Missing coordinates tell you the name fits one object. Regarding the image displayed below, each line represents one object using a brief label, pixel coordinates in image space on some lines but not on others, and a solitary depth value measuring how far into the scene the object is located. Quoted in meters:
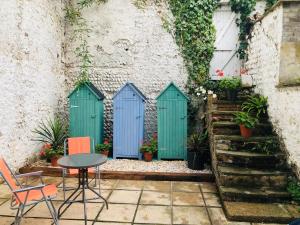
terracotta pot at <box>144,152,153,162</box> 6.01
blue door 6.09
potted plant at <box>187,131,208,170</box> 5.42
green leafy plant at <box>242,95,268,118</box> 5.58
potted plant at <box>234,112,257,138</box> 4.99
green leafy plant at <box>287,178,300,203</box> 3.95
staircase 3.80
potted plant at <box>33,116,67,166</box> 5.70
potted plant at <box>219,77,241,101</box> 6.20
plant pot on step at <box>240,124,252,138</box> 5.06
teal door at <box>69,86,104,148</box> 6.09
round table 3.38
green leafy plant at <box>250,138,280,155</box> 4.73
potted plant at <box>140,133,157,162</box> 6.02
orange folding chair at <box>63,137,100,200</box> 4.30
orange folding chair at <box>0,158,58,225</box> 2.93
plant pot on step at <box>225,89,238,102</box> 6.20
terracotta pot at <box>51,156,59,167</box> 5.64
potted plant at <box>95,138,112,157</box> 6.13
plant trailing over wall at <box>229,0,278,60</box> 6.98
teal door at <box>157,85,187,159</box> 6.02
